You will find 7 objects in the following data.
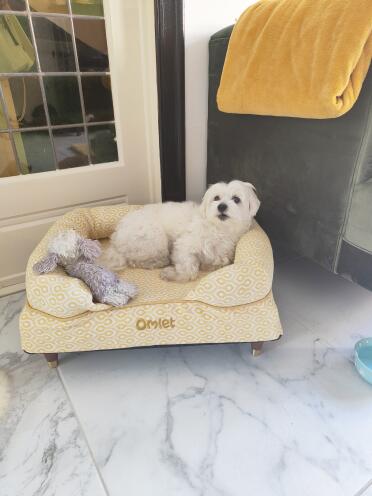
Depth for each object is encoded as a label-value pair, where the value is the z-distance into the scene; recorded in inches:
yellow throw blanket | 43.8
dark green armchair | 48.8
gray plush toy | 50.1
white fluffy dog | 58.5
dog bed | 47.9
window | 59.6
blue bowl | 50.0
